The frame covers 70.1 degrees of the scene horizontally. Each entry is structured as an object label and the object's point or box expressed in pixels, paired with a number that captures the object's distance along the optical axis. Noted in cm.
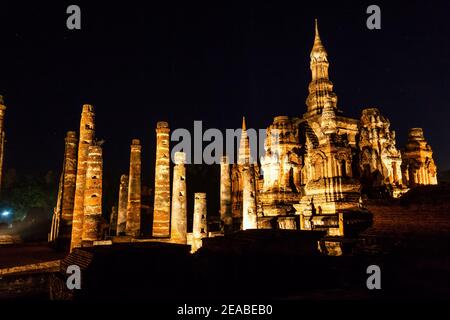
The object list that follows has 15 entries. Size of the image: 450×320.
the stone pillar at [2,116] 1771
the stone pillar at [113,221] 2790
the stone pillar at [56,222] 2113
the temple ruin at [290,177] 1644
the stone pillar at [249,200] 2005
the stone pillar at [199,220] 1959
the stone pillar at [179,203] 1797
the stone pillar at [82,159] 1727
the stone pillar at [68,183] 2056
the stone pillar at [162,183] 1875
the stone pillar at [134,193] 2091
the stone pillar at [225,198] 2494
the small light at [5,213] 4109
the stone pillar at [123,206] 2298
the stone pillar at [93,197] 1579
